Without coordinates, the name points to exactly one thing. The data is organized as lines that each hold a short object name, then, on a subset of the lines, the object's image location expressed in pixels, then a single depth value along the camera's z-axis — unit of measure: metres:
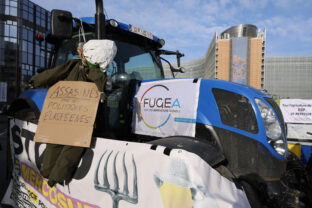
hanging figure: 1.76
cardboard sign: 1.75
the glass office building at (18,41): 28.39
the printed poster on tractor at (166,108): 2.17
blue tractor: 1.85
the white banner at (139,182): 1.28
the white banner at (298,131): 6.73
